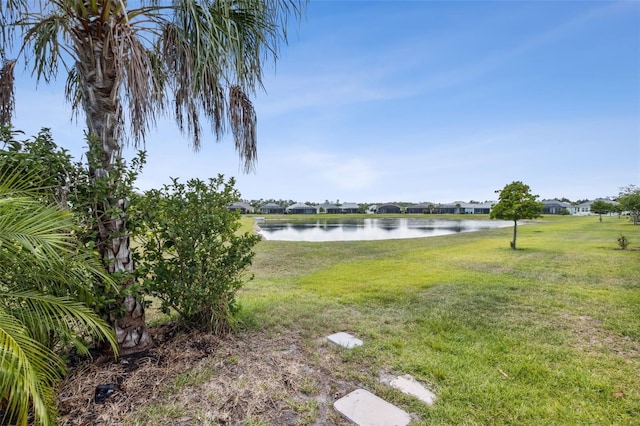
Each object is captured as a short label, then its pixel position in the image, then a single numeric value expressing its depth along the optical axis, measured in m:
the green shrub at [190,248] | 2.58
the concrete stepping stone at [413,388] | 2.12
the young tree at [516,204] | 10.84
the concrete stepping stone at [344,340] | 3.04
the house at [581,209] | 69.75
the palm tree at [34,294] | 1.24
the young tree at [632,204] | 22.27
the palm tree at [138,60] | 2.26
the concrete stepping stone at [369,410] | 1.86
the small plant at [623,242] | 10.06
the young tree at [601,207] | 32.03
